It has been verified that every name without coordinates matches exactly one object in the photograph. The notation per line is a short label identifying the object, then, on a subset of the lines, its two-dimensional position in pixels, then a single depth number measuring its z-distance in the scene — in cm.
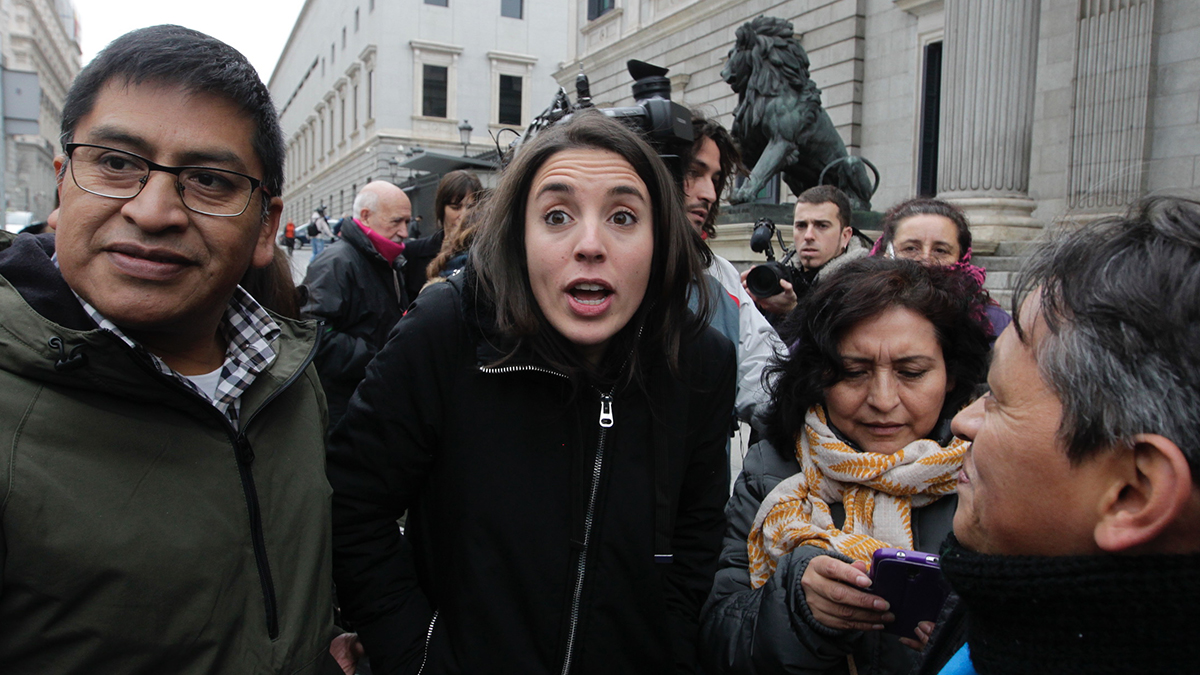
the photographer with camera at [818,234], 411
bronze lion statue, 889
